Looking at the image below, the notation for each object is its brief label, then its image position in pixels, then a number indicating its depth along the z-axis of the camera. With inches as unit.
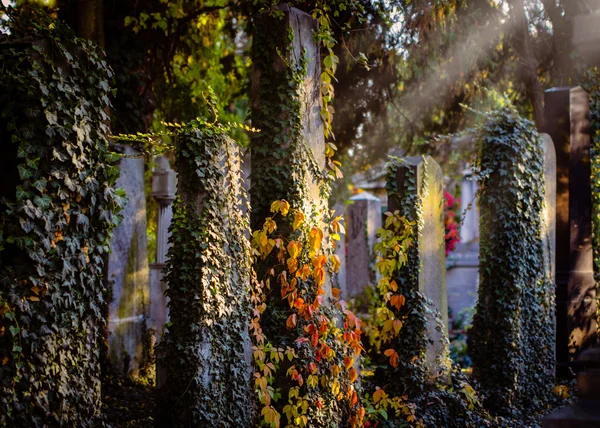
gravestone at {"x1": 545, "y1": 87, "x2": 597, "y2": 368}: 371.9
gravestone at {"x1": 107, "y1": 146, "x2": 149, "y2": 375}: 307.7
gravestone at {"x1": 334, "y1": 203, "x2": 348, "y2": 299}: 449.9
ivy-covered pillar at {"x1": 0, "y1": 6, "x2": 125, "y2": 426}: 150.6
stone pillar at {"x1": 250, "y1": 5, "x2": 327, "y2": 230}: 221.1
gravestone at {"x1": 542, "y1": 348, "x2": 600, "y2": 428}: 267.0
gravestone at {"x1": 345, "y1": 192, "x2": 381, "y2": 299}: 517.3
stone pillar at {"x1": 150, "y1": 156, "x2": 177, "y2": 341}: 378.3
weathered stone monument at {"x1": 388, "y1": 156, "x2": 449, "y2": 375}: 267.6
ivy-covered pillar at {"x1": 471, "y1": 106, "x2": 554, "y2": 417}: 301.9
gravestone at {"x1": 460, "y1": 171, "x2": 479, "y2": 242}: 1371.3
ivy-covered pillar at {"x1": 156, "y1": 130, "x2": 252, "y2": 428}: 188.1
